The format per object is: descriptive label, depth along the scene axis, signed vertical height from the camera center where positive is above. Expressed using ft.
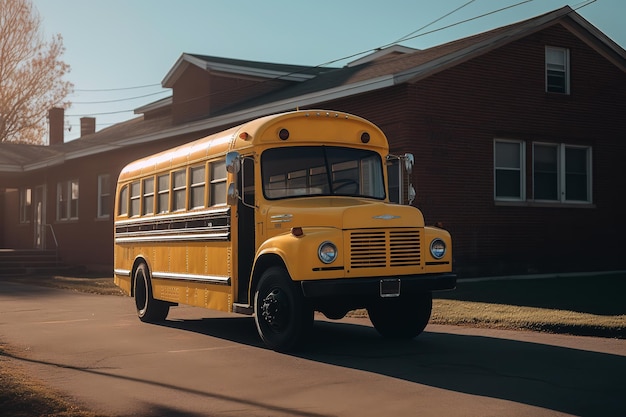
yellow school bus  33.06 +0.17
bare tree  172.55 +32.22
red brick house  66.74 +8.74
